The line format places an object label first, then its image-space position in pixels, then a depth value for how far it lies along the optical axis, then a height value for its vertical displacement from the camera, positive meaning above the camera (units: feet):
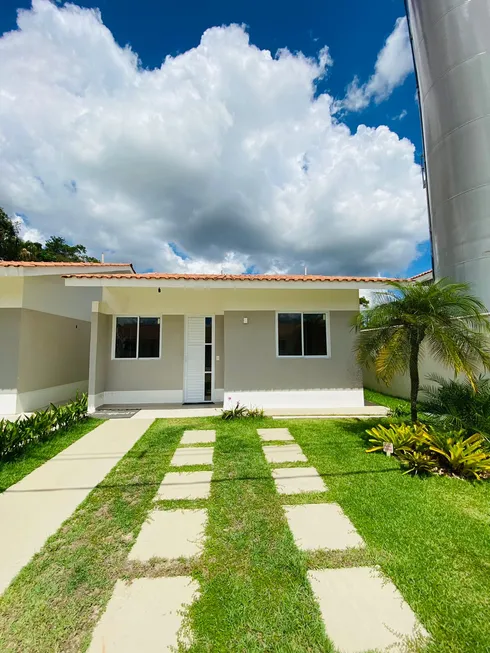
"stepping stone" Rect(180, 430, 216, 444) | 20.92 -5.33
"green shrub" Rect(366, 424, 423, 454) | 17.31 -4.51
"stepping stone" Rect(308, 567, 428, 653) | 6.48 -5.79
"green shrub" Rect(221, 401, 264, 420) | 27.20 -4.73
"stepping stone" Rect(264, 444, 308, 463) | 17.29 -5.49
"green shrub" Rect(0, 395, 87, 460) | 17.81 -4.30
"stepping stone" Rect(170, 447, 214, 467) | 17.03 -5.51
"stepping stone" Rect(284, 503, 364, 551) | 9.86 -5.77
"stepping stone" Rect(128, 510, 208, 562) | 9.44 -5.76
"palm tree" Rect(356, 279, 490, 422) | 18.66 +1.85
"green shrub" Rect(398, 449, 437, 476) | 15.28 -5.20
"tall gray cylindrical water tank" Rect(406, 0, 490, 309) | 27.09 +21.04
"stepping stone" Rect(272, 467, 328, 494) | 13.76 -5.64
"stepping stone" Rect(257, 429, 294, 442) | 21.37 -5.34
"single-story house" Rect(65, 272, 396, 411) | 30.66 +1.97
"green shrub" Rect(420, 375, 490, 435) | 17.10 -2.85
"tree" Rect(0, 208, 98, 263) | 81.15 +35.28
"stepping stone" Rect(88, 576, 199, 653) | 6.45 -5.78
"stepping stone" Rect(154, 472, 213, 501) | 13.23 -5.66
